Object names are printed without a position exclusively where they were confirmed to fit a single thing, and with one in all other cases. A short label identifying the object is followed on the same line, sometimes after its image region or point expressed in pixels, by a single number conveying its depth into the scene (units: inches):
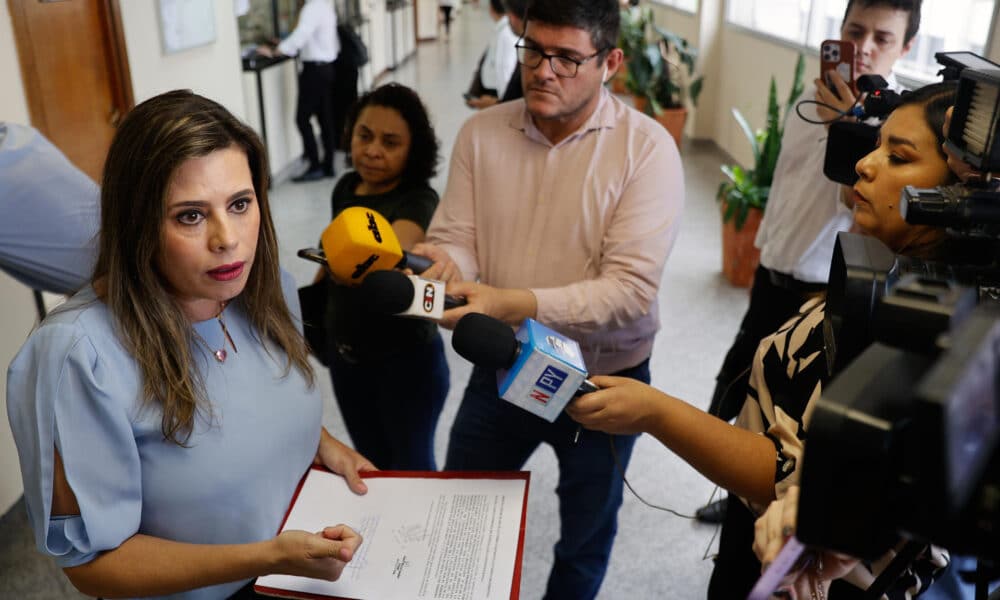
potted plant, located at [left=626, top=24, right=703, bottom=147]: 264.1
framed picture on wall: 146.6
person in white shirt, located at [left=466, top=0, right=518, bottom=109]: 159.9
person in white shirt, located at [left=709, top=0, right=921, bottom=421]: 81.6
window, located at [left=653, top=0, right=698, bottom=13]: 314.5
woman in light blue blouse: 39.5
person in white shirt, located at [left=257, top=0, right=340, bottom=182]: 228.7
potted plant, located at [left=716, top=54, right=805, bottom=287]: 154.8
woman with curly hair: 77.3
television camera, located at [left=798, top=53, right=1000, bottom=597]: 16.4
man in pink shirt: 62.0
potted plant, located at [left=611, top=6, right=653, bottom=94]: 277.1
